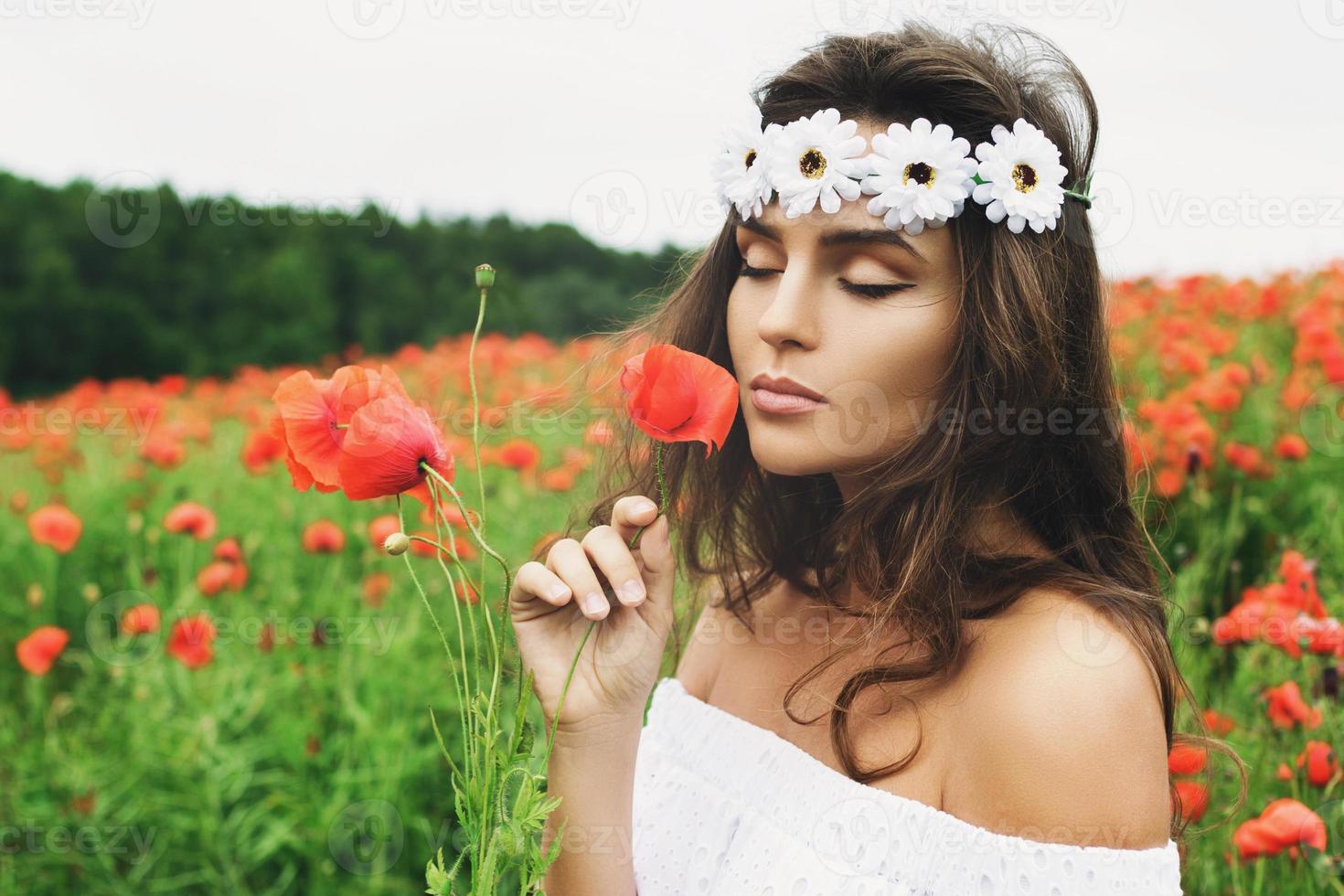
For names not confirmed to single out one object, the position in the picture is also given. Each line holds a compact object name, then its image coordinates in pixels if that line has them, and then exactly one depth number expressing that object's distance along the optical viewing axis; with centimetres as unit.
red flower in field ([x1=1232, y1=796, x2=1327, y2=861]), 149
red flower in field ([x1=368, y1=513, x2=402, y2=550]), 246
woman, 105
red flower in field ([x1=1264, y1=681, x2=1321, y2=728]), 175
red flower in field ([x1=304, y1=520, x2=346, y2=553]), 273
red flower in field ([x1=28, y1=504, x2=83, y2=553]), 297
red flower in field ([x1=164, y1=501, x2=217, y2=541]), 271
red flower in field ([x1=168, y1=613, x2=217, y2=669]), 250
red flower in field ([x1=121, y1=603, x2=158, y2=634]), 261
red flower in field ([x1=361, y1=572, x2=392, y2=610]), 295
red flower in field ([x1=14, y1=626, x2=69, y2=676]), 257
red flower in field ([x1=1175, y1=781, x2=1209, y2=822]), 160
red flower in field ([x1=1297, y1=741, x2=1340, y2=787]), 170
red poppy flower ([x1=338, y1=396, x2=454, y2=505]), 83
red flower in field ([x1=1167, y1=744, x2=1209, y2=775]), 149
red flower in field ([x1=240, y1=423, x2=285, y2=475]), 287
